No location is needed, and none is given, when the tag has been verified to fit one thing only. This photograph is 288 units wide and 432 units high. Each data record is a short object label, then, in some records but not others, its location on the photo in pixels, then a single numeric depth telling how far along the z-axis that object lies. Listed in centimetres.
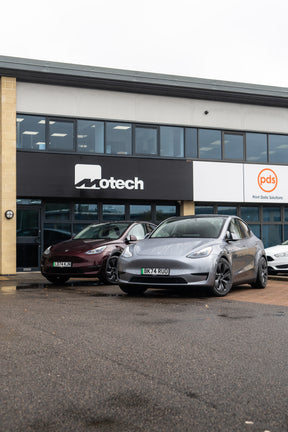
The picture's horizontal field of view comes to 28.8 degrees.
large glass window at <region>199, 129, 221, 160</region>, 2180
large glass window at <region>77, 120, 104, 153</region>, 1998
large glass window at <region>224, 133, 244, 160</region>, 2223
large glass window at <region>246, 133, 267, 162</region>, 2269
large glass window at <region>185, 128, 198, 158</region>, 2150
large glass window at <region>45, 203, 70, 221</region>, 1951
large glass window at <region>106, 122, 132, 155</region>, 2041
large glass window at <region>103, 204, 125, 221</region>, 2041
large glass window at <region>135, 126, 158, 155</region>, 2080
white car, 1559
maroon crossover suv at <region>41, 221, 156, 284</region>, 1227
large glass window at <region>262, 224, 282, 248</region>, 2289
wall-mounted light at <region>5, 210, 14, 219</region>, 1852
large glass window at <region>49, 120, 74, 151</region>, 1959
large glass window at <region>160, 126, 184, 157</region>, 2120
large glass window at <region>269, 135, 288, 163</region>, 2314
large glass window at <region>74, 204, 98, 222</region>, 1988
